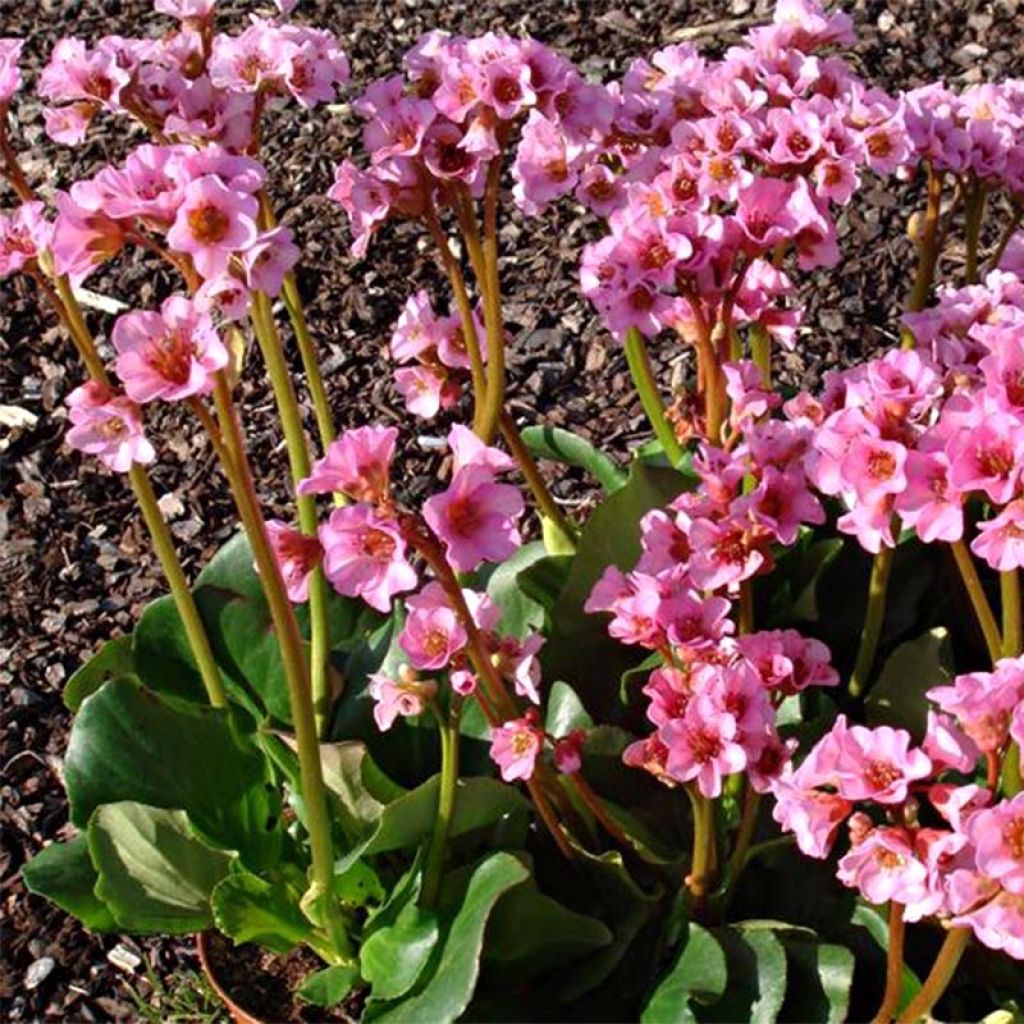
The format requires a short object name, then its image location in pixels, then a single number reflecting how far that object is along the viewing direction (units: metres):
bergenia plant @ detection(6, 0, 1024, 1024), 1.26
